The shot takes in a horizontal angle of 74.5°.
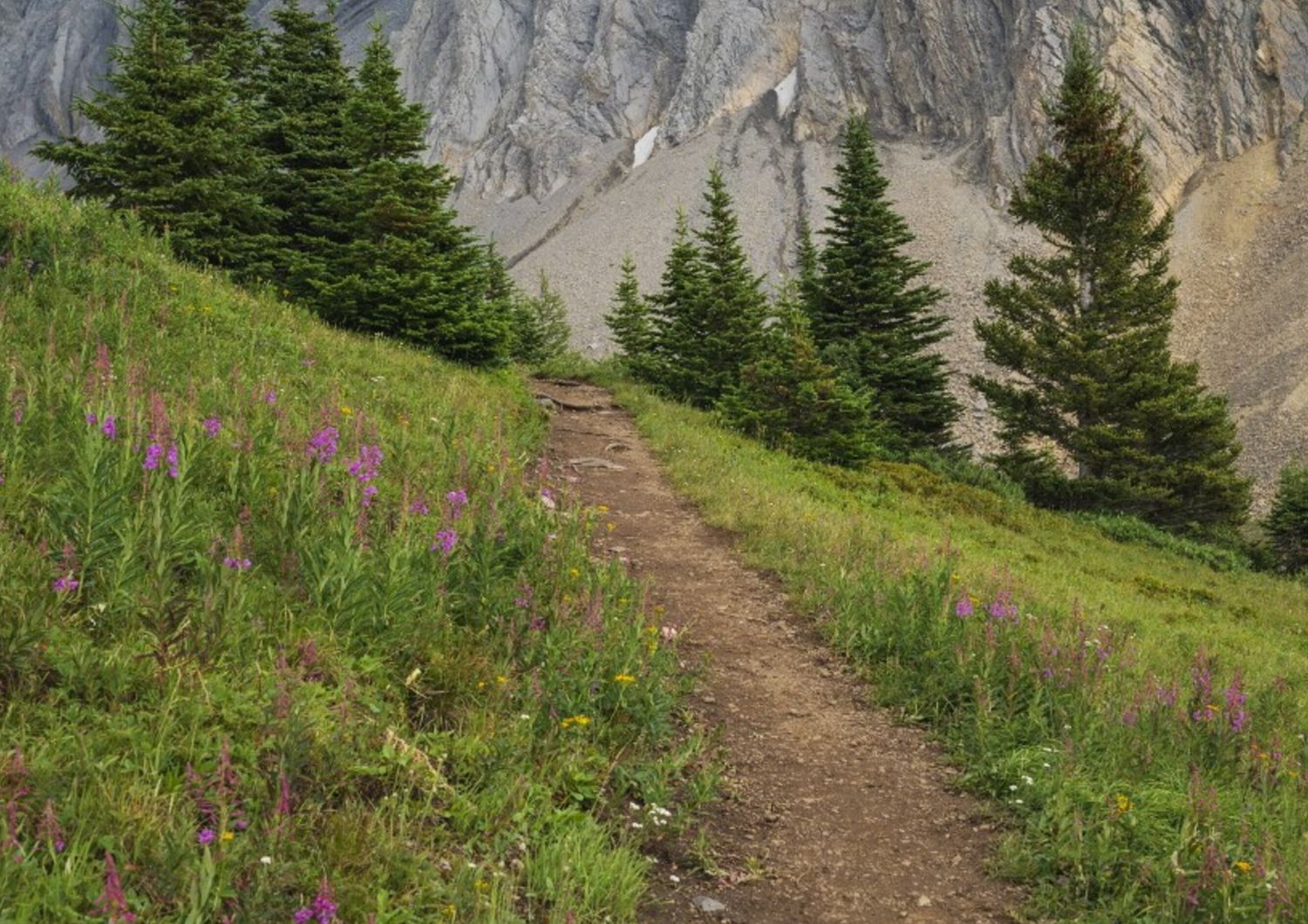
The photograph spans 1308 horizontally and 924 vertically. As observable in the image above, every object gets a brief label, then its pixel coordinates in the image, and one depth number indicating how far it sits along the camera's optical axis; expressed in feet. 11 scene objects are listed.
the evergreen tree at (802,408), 68.74
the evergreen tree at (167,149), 60.75
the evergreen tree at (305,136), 71.77
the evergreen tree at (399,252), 59.82
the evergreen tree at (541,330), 155.53
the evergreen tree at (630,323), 131.59
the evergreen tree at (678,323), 105.91
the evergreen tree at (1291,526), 88.84
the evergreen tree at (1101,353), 84.84
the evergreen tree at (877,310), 94.48
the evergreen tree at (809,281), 100.37
